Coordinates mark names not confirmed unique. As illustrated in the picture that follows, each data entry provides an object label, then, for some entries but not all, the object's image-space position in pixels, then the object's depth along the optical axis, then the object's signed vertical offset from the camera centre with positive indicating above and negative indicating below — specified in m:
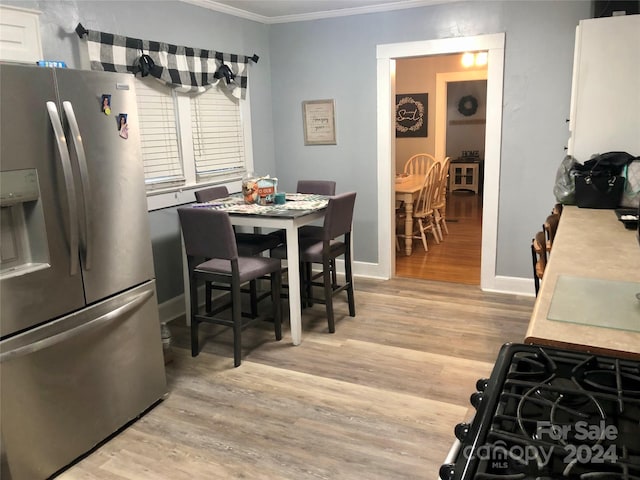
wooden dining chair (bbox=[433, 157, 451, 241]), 5.99 -0.80
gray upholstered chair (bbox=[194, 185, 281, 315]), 3.73 -0.78
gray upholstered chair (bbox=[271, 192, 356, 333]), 3.39 -0.77
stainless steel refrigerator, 1.94 -0.51
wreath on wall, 9.80 +0.51
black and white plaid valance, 3.16 +0.55
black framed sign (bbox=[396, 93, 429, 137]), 8.32 +0.33
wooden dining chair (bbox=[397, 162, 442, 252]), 5.43 -0.74
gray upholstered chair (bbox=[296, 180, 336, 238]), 4.33 -0.43
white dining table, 3.20 -0.53
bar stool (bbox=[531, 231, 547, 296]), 2.27 -0.54
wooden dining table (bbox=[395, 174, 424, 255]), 5.18 -0.64
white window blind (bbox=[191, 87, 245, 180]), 4.09 +0.04
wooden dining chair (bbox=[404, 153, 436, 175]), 6.63 -0.46
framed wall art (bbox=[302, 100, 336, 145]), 4.65 +0.14
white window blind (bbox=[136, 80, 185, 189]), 3.58 +0.05
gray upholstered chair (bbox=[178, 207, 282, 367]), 3.04 -0.79
